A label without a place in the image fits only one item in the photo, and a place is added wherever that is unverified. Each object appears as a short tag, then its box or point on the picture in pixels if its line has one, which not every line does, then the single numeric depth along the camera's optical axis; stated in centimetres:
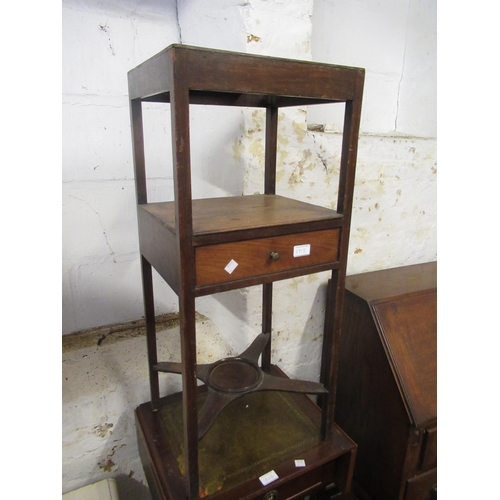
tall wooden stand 67
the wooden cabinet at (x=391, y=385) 115
